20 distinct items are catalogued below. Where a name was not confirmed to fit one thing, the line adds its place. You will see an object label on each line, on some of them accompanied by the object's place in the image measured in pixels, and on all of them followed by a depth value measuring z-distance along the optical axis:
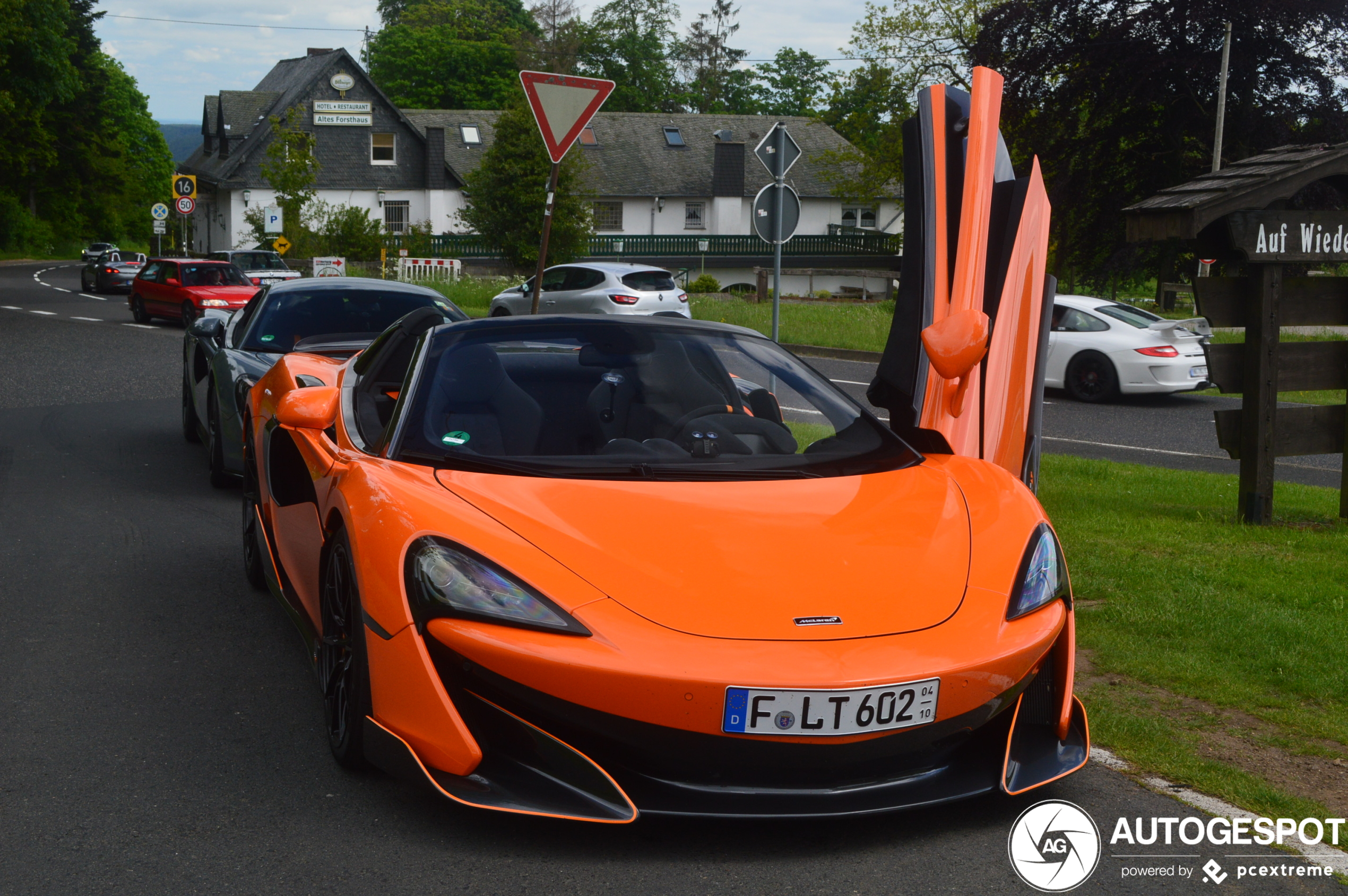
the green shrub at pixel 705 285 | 40.16
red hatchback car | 24.59
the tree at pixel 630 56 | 83.31
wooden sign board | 7.14
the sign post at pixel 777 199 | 12.12
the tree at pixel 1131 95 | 31.11
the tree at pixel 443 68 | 74.69
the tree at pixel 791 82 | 87.62
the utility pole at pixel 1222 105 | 30.06
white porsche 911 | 15.60
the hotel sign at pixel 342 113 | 54.75
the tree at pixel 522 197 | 43.62
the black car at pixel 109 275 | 38.16
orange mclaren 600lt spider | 2.94
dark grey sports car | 7.78
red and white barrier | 36.75
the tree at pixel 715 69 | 88.62
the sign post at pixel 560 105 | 9.60
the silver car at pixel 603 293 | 24.30
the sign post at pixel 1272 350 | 7.21
